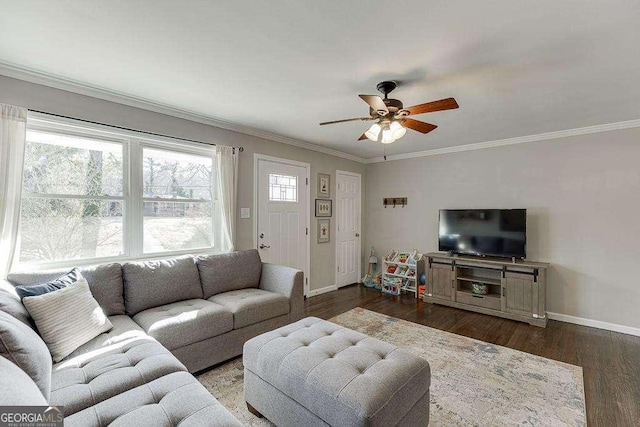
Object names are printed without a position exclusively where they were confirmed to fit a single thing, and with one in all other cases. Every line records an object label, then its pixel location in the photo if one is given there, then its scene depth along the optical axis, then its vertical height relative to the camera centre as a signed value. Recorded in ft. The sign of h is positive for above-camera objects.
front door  13.01 +0.03
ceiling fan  6.88 +2.57
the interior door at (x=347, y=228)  16.92 -0.87
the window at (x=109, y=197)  7.87 +0.53
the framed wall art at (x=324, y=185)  15.67 +1.56
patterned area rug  6.24 -4.34
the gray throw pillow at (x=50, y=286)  5.93 -1.57
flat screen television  12.43 -0.81
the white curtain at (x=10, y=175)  6.98 +0.94
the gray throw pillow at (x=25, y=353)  3.85 -1.92
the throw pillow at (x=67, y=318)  5.54 -2.14
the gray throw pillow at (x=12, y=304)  5.14 -1.67
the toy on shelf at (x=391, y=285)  15.60 -3.88
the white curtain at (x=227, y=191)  11.24 +0.90
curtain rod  7.78 +2.68
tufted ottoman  4.61 -2.91
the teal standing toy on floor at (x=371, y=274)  17.26 -3.73
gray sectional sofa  4.02 -2.71
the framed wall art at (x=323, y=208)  15.57 +0.32
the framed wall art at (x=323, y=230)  15.77 -0.90
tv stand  11.51 -3.09
